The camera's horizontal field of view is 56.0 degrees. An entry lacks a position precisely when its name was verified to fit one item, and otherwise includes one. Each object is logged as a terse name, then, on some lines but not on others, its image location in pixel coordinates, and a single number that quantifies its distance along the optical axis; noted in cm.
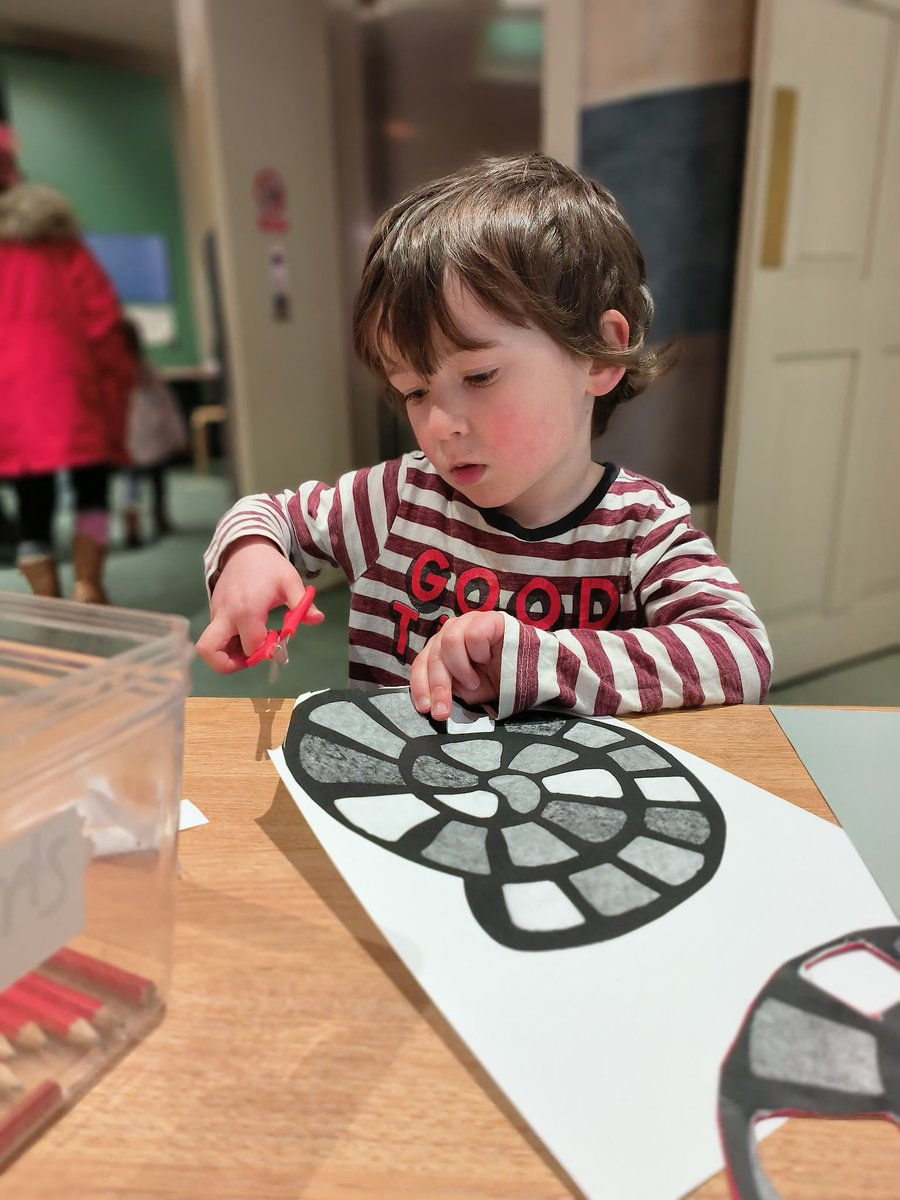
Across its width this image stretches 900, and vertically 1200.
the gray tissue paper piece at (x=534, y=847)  37
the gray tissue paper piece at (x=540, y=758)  45
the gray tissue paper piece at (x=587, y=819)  38
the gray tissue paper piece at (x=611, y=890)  34
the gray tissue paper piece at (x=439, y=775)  43
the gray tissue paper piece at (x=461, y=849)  37
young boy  55
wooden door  164
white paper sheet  25
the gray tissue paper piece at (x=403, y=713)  49
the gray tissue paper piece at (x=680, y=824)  39
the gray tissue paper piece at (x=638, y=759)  45
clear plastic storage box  26
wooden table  24
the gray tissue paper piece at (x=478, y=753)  45
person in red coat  225
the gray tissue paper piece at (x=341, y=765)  43
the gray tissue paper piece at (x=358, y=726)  46
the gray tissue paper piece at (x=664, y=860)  36
